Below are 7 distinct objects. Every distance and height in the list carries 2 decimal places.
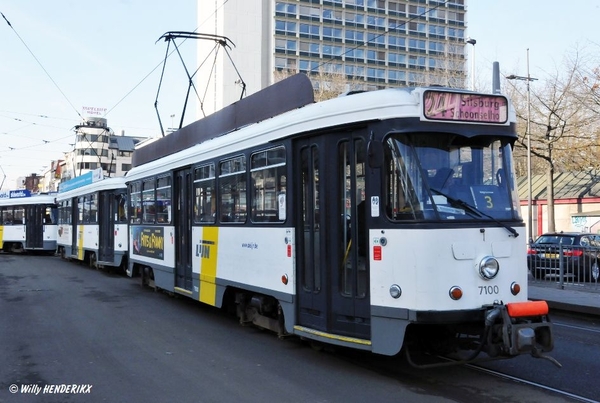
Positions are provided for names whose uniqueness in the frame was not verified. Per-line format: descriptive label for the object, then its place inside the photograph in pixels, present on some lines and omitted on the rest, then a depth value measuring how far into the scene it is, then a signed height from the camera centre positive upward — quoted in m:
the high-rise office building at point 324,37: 74.56 +23.37
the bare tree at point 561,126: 28.91 +4.22
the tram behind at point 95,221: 19.08 -0.23
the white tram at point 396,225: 6.13 -0.15
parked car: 14.09 -1.21
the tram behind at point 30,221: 30.80 -0.27
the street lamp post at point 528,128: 30.15 +4.24
